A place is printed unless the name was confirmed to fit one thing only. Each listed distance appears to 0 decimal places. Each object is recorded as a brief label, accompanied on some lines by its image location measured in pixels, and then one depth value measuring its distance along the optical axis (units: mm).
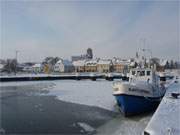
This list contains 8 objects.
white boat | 10066
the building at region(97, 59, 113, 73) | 68881
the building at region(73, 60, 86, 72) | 71763
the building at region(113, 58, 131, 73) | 69177
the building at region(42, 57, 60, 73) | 77863
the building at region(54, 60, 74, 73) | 72382
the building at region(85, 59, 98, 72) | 70968
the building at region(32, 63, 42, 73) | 78106
